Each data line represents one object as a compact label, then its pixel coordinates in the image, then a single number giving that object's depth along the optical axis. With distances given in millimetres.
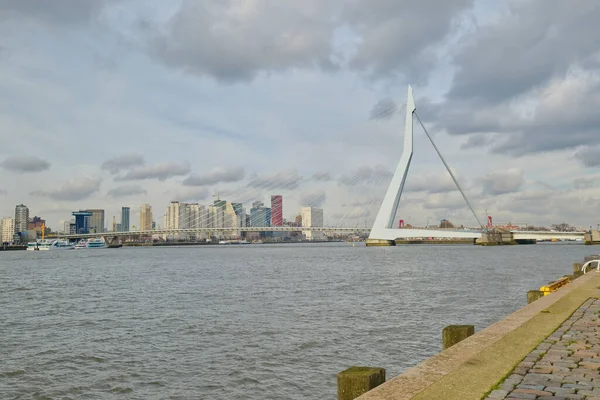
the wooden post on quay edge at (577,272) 19123
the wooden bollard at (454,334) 6852
